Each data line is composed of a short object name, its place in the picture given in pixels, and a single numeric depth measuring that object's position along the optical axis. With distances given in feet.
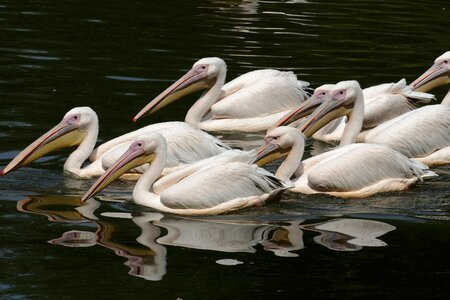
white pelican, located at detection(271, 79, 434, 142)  68.64
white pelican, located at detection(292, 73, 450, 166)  62.69
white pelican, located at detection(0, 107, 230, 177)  59.16
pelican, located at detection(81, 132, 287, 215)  52.08
